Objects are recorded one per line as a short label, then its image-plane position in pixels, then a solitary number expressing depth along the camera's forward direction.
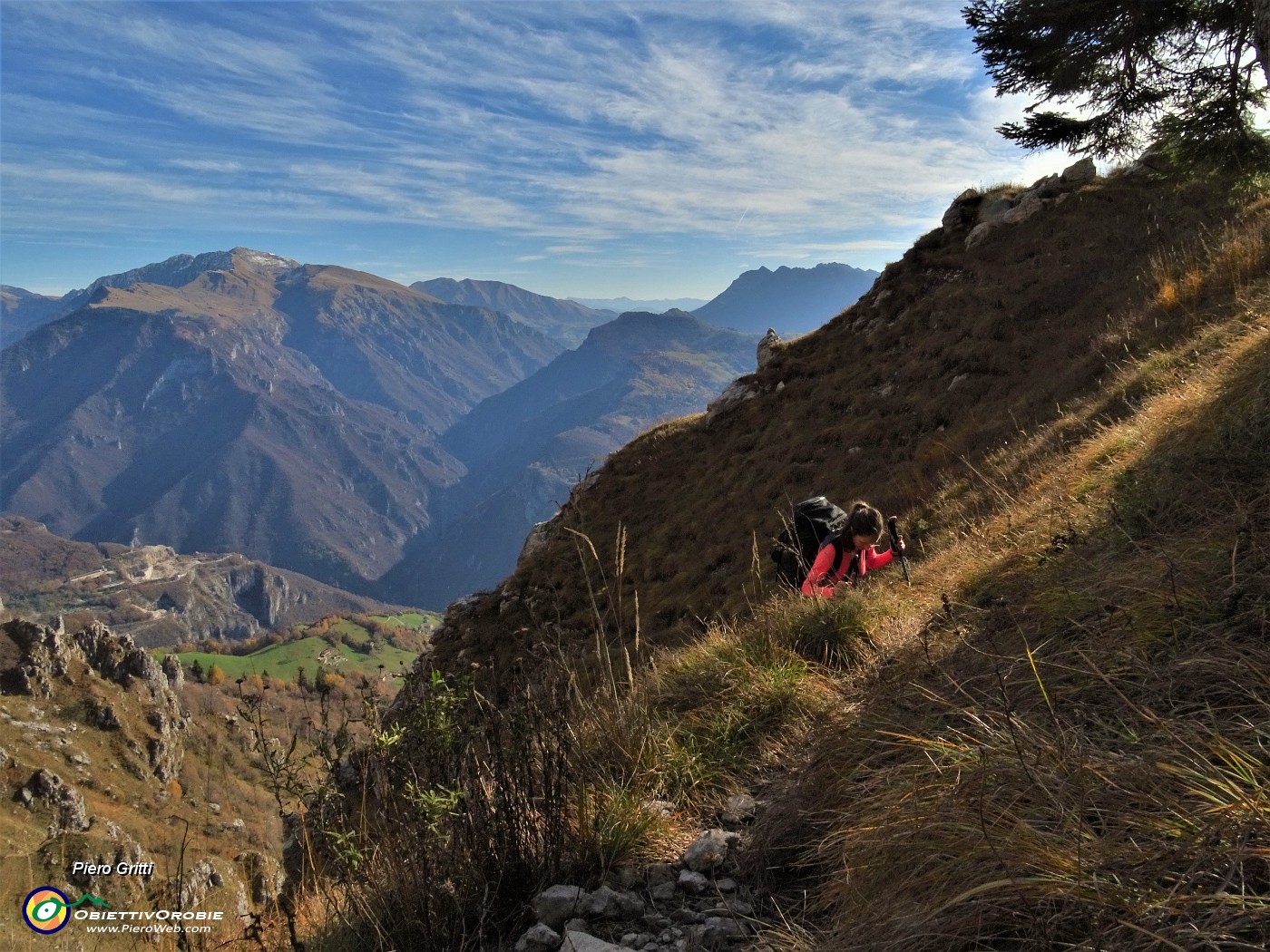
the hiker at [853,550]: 6.28
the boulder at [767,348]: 23.90
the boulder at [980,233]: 21.92
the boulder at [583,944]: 2.14
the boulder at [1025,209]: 21.50
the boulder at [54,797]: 48.06
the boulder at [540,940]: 2.28
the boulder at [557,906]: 2.41
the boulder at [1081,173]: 21.98
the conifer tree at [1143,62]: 10.36
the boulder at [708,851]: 2.65
